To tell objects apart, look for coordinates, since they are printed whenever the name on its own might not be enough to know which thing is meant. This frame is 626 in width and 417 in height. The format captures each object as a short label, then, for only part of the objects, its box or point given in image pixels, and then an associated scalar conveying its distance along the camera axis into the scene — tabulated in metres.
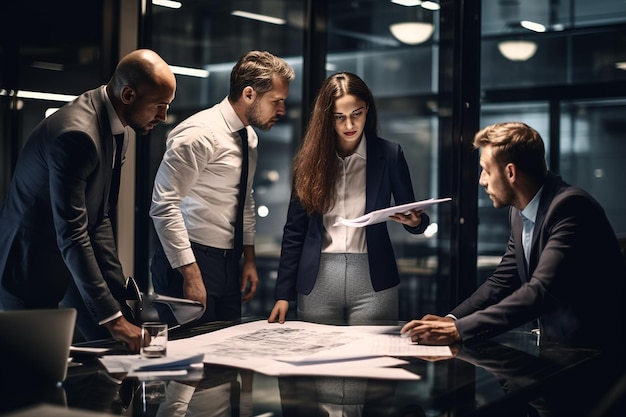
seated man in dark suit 2.13
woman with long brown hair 2.81
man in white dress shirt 2.85
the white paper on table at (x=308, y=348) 1.75
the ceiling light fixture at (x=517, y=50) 4.36
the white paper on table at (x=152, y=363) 1.74
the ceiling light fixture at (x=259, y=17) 5.49
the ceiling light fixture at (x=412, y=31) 4.56
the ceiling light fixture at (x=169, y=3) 4.65
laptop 1.53
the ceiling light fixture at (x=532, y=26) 4.30
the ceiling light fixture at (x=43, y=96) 3.98
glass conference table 1.42
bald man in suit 2.16
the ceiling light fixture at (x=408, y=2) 4.55
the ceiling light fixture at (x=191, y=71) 4.76
